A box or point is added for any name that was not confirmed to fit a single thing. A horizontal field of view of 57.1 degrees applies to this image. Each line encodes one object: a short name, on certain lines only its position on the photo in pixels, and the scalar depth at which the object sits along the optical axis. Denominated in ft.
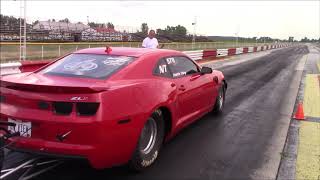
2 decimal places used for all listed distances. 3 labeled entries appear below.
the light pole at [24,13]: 42.41
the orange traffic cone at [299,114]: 19.41
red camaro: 9.70
